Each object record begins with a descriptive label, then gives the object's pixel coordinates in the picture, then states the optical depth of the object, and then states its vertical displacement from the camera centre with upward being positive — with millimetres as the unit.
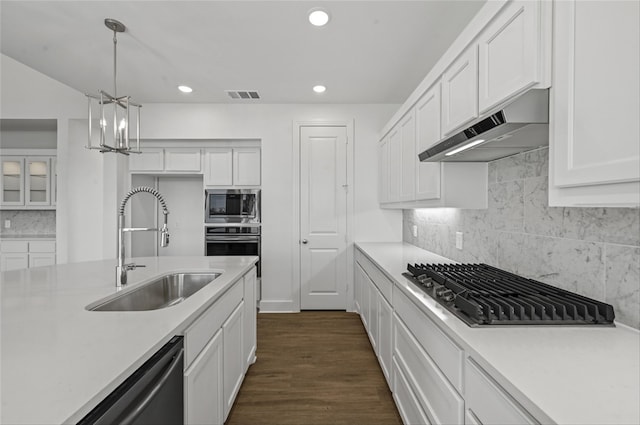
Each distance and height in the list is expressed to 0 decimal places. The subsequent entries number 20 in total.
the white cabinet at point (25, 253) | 4656 -692
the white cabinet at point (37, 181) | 4723 +425
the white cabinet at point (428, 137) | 2070 +543
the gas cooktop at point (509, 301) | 1135 -366
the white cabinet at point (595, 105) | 787 +313
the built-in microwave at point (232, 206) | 4125 +54
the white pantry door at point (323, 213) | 4043 -34
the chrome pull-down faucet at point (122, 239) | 1692 -177
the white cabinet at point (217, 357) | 1294 -781
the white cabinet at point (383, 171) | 3527 +498
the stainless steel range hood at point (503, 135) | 1142 +353
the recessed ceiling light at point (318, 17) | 2152 +1413
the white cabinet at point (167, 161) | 4191 +673
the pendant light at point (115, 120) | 2127 +644
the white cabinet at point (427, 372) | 914 -673
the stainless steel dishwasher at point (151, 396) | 774 -553
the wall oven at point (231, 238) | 4109 -383
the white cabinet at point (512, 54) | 1086 +645
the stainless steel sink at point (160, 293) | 1583 -514
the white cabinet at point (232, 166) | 4184 +604
